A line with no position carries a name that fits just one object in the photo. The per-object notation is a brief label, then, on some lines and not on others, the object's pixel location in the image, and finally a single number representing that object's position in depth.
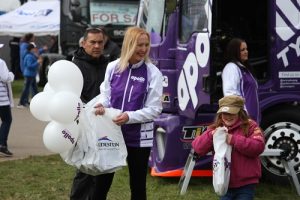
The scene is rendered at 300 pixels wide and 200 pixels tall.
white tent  27.43
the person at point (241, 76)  7.74
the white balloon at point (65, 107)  5.93
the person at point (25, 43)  20.72
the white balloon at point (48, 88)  6.30
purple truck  8.40
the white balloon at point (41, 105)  6.19
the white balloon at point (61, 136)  5.94
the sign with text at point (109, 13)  21.63
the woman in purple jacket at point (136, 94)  6.13
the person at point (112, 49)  12.84
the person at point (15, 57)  31.30
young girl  5.75
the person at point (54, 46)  28.16
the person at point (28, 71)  19.60
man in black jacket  6.38
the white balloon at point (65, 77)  6.13
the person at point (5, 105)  11.03
